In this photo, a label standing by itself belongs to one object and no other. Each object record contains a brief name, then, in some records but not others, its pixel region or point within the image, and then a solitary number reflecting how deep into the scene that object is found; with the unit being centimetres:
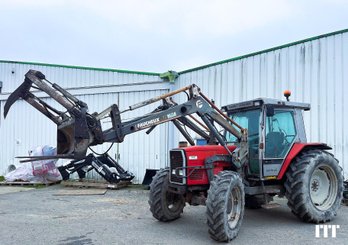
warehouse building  1109
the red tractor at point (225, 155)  628
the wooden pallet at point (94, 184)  1371
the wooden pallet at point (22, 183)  1518
